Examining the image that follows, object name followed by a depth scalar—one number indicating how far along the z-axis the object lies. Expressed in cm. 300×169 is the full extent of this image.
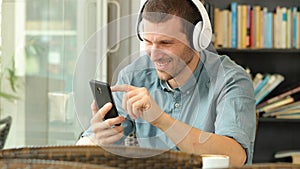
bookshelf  361
